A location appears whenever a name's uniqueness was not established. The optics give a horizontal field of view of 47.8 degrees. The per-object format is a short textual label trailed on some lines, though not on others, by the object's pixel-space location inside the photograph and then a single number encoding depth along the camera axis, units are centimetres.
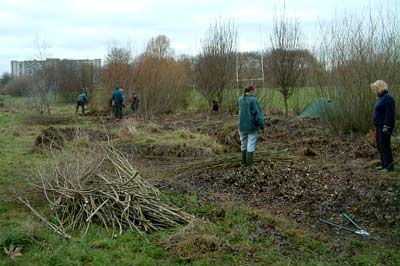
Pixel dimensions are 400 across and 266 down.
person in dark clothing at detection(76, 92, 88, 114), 2852
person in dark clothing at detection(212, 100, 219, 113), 2312
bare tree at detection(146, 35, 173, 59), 2798
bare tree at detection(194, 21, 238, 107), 2203
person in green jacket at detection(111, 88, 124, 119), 2288
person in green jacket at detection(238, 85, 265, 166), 945
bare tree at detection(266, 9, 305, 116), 1872
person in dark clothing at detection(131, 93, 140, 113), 2392
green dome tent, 1403
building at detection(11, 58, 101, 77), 3094
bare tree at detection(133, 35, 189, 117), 2317
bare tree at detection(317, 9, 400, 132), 1223
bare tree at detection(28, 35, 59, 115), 2823
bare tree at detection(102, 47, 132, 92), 2584
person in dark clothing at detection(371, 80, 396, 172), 855
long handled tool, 574
